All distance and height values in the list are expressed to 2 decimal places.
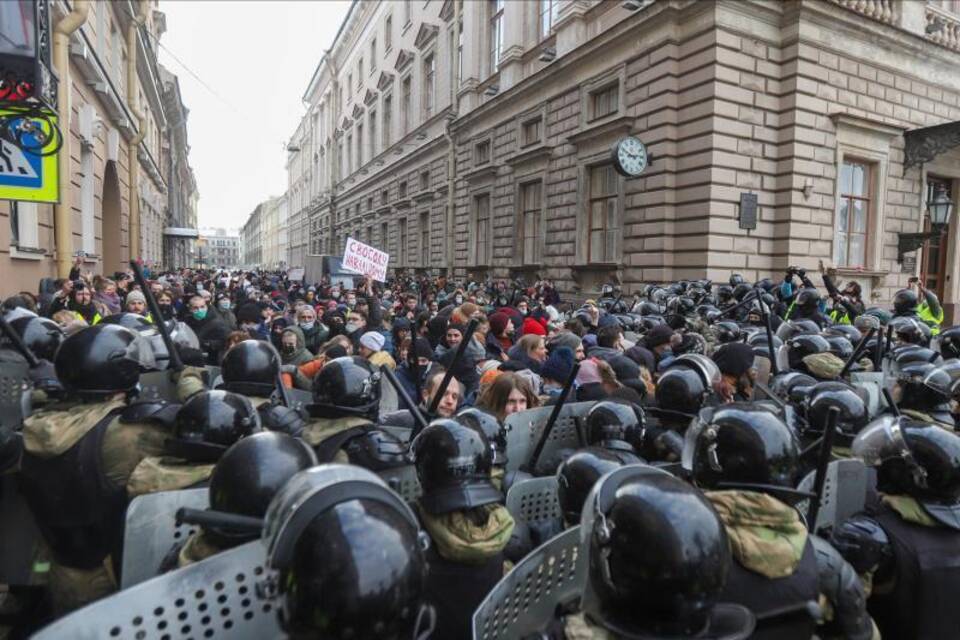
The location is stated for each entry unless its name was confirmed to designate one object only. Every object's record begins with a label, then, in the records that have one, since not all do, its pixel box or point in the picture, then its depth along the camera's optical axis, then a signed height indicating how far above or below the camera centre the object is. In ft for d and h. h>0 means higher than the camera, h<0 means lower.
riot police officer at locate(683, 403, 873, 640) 5.31 -2.10
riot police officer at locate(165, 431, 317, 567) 5.44 -1.77
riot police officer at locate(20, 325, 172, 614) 8.18 -2.44
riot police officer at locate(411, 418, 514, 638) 6.17 -2.43
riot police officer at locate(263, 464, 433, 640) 3.94 -1.81
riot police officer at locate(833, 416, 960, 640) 6.60 -2.65
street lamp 37.81 +5.53
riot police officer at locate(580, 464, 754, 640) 4.41 -1.99
